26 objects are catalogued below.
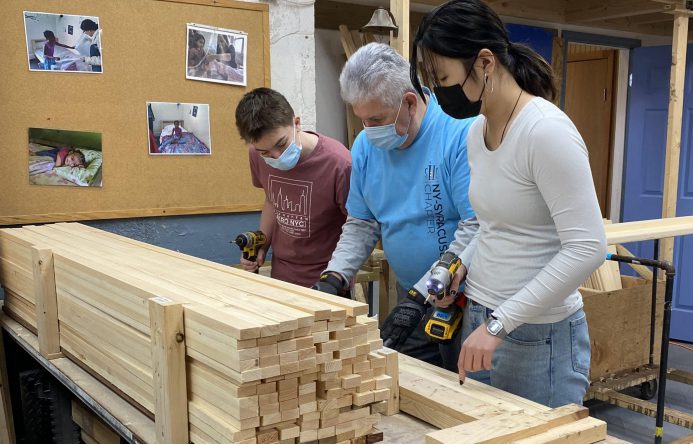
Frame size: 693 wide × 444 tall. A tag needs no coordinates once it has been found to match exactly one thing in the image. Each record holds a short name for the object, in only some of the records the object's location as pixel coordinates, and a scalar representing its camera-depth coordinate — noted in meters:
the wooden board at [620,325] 3.72
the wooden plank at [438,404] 1.43
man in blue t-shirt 1.89
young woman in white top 1.35
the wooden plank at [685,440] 3.28
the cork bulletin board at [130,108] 2.98
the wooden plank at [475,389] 1.46
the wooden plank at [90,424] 2.69
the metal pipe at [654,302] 3.75
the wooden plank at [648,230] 3.14
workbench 1.51
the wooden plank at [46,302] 2.16
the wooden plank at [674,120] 4.23
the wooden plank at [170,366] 1.37
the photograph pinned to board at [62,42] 2.97
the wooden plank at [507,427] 1.22
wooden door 6.31
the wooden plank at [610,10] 4.93
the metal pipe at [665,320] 2.95
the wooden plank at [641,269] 4.38
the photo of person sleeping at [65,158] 3.03
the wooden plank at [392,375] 1.56
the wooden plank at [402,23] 3.16
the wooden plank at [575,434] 1.26
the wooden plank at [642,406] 3.59
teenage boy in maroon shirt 2.38
